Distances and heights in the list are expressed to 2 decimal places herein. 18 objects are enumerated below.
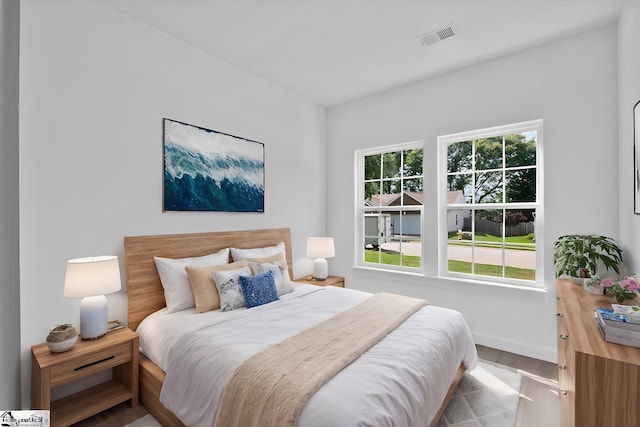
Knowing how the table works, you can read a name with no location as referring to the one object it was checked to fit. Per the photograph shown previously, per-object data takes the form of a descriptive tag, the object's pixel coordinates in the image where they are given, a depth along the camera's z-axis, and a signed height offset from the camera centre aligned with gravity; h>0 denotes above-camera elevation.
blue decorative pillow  2.50 -0.61
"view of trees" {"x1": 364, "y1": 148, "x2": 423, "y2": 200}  3.68 +0.52
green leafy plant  2.26 -0.31
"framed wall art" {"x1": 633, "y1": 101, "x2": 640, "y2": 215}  1.93 +0.35
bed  1.37 -0.77
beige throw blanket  1.38 -0.76
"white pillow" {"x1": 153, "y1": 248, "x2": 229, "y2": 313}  2.43 -0.54
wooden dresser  1.22 -0.68
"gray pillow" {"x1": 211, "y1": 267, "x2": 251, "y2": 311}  2.42 -0.58
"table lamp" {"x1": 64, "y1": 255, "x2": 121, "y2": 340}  1.95 -0.45
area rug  1.99 -1.30
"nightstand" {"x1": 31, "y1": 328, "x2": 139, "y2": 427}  1.78 -0.94
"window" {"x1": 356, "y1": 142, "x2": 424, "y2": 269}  3.69 +0.10
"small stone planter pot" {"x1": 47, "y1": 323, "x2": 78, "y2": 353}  1.85 -0.73
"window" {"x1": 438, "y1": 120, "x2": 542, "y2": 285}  2.97 +0.11
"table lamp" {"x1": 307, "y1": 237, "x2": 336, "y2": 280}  3.71 -0.44
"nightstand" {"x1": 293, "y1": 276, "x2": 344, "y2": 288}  3.63 -0.79
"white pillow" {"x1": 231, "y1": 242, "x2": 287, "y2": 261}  2.98 -0.37
